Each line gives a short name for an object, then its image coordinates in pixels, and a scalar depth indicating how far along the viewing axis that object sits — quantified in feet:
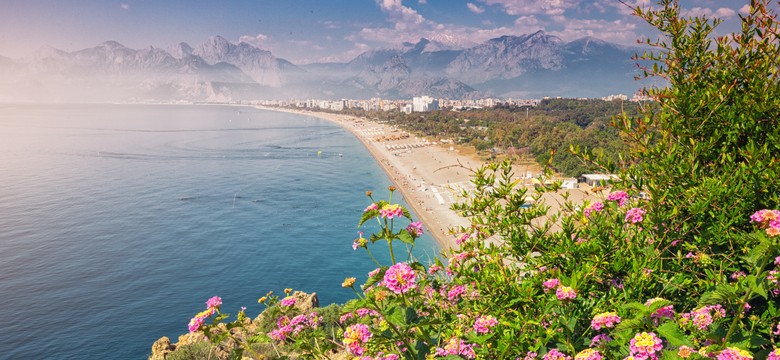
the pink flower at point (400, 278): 8.59
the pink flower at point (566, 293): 9.14
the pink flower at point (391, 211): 9.55
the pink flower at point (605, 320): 8.79
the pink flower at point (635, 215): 11.28
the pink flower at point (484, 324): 10.06
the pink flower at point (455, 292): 12.83
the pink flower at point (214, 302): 11.74
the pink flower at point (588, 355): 7.96
